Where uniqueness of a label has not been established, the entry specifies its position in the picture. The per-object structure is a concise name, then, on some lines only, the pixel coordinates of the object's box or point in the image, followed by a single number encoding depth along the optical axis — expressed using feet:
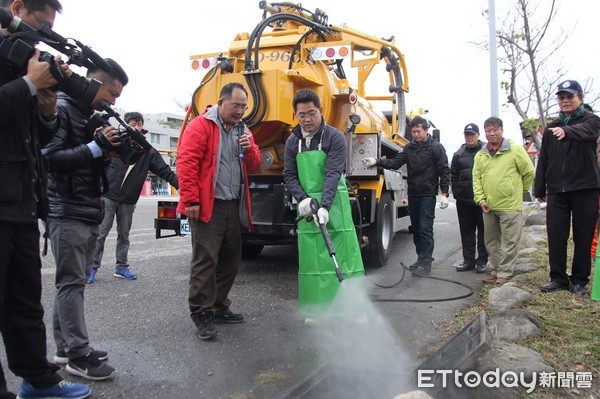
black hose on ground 14.83
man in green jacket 16.99
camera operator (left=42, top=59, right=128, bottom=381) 8.96
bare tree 33.71
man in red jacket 11.41
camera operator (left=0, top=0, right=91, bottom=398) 6.91
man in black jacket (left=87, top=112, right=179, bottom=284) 17.44
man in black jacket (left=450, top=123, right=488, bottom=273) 19.93
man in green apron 11.84
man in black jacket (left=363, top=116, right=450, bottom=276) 19.20
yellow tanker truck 17.08
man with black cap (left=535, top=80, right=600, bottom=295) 14.16
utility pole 34.09
